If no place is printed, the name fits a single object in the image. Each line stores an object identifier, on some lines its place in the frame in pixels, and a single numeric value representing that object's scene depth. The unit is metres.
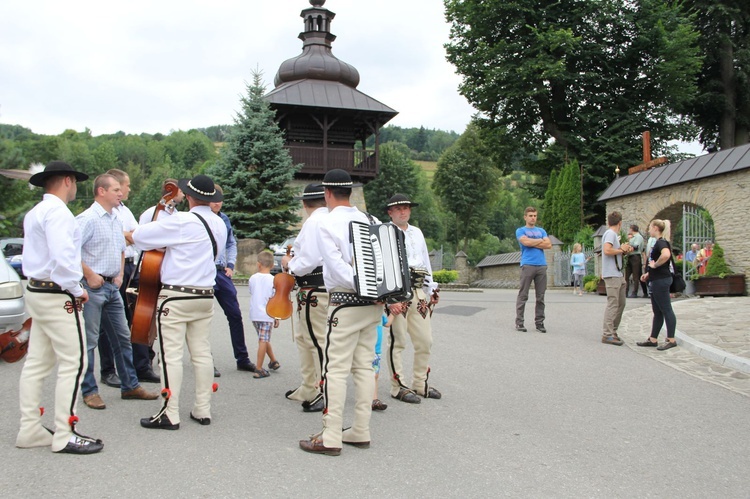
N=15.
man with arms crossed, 10.21
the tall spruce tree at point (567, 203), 30.02
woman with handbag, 8.76
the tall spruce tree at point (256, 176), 24.88
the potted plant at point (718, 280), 16.89
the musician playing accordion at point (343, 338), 4.30
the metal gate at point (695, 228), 18.69
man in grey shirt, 9.23
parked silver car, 6.72
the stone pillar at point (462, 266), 34.53
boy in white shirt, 6.64
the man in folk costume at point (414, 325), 5.86
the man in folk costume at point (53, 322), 4.17
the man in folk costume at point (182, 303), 4.69
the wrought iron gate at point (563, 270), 25.84
